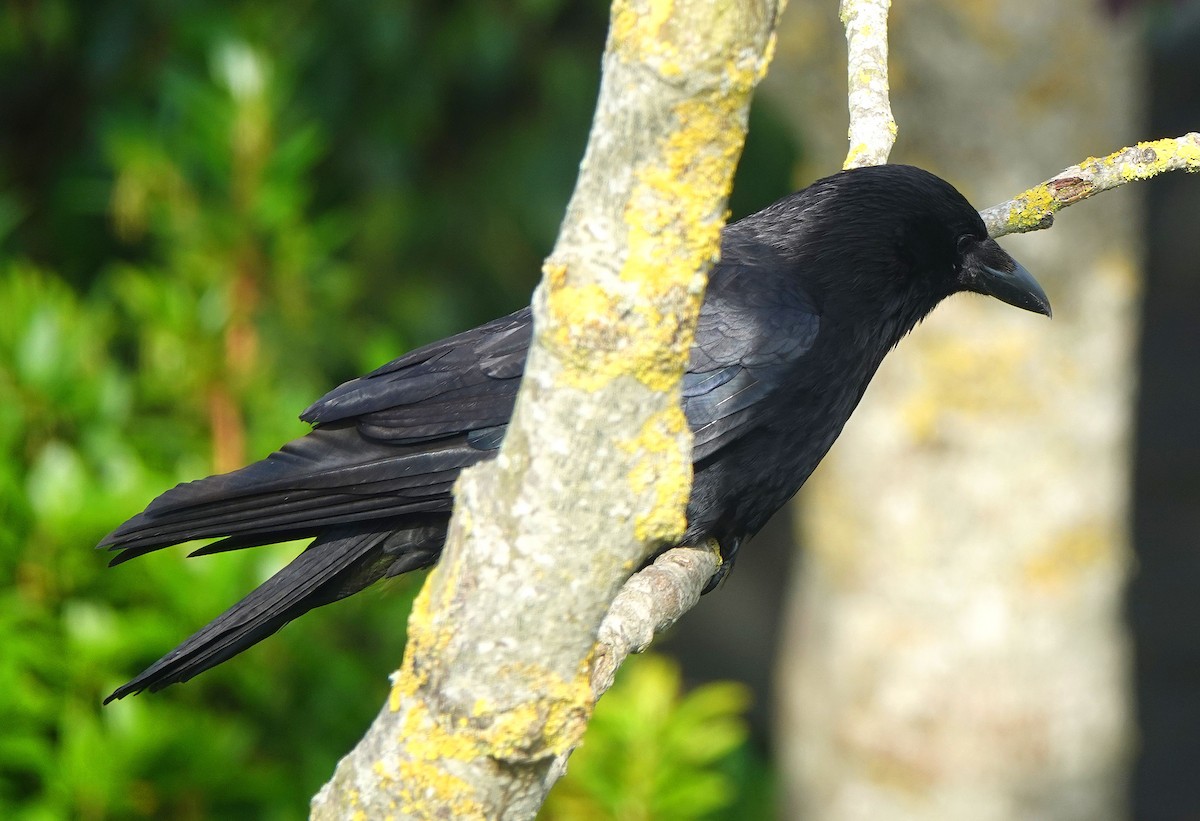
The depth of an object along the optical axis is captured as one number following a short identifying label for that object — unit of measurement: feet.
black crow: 17.39
